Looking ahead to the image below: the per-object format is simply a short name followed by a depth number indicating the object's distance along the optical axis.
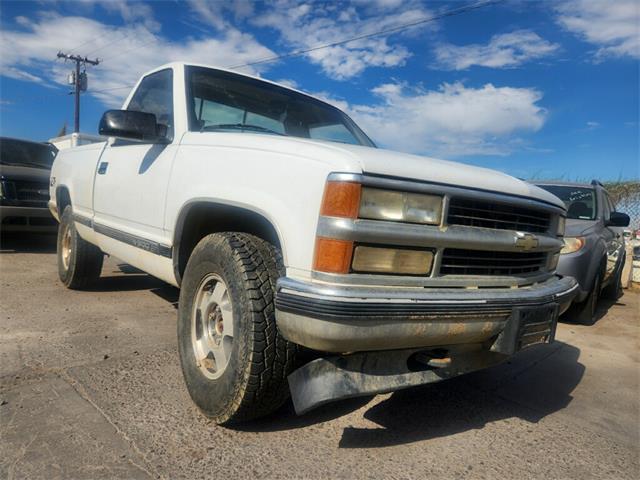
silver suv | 4.96
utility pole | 29.52
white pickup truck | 1.87
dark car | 7.21
